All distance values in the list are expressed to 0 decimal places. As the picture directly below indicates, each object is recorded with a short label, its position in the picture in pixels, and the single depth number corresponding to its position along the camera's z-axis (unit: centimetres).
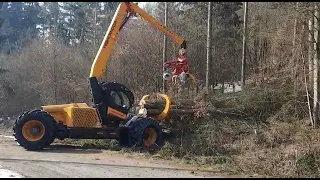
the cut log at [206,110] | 1764
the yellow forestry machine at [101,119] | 1505
